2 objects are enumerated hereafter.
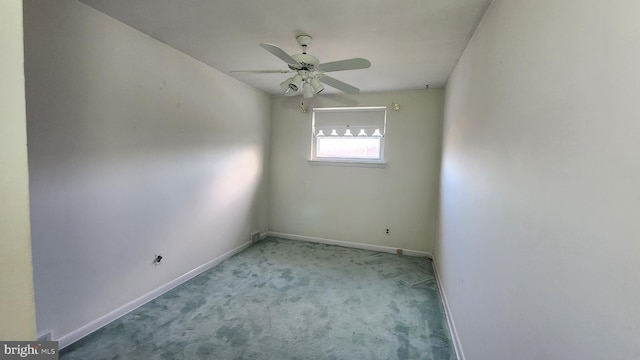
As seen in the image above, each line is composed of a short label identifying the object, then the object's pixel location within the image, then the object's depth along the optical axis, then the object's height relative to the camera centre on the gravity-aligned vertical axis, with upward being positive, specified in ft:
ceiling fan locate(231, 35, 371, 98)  6.46 +2.31
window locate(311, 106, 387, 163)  13.52 +1.28
